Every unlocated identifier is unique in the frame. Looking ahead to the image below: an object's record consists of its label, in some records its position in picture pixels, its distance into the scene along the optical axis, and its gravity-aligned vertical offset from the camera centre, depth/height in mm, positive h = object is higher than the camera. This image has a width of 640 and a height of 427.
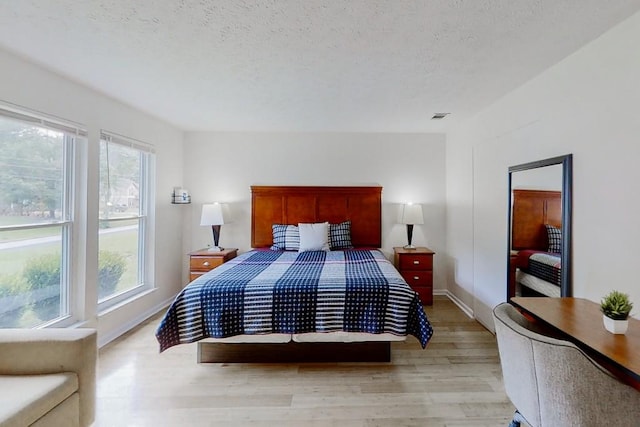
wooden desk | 1146 -550
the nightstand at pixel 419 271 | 3865 -765
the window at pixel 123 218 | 2973 -92
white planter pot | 1348 -512
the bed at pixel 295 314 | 2254 -790
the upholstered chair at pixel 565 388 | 1101 -676
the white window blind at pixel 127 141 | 2877 +740
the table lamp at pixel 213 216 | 3924 -67
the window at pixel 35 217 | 2109 -65
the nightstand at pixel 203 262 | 3727 -650
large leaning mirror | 2066 -112
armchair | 1397 -850
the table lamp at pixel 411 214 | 4004 -14
